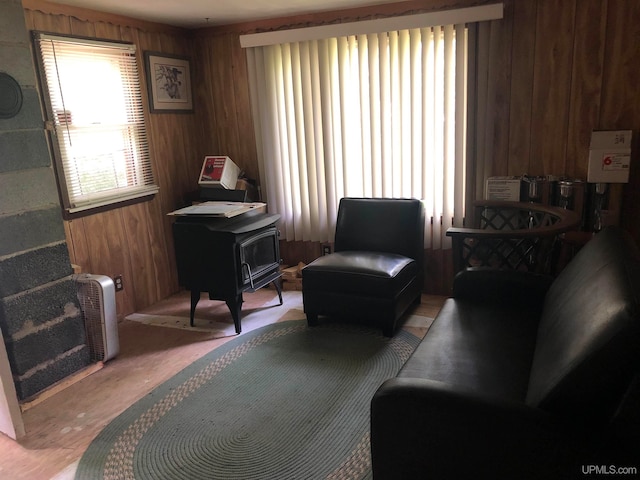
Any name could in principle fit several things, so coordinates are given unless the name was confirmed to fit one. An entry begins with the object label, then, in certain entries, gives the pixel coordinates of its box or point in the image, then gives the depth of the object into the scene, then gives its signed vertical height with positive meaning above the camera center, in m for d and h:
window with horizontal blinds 3.00 +0.16
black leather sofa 1.18 -0.79
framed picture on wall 3.72 +0.46
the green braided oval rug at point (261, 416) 1.97 -1.31
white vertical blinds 3.38 +0.04
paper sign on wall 2.90 -0.25
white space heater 2.78 -0.97
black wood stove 3.12 -0.78
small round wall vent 2.28 +0.25
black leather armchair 2.97 -0.86
